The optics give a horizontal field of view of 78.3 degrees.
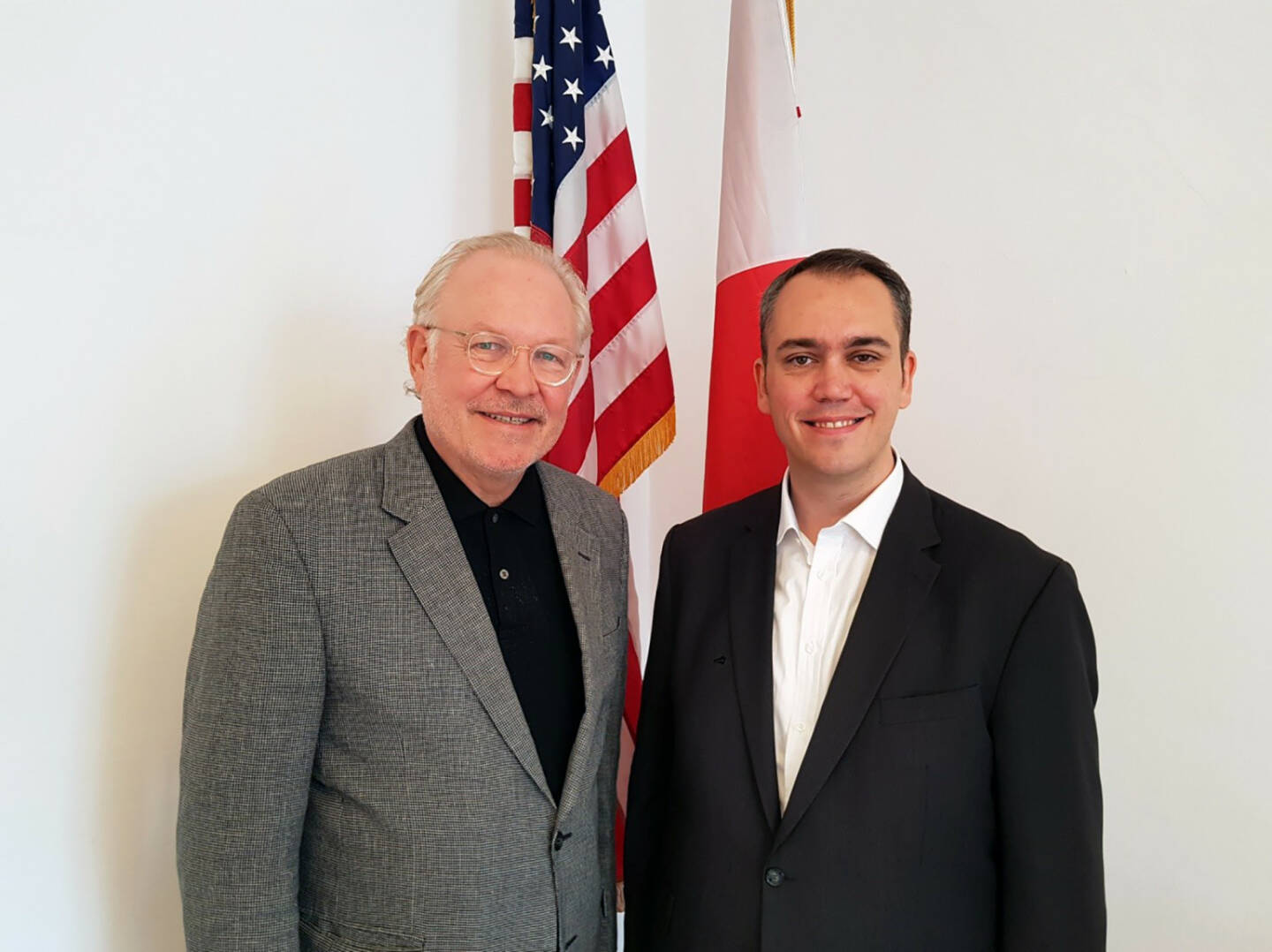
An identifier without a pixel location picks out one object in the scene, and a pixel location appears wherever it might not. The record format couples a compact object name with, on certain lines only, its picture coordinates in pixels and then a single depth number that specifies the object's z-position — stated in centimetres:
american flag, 203
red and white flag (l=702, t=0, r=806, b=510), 193
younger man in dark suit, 120
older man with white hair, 114
